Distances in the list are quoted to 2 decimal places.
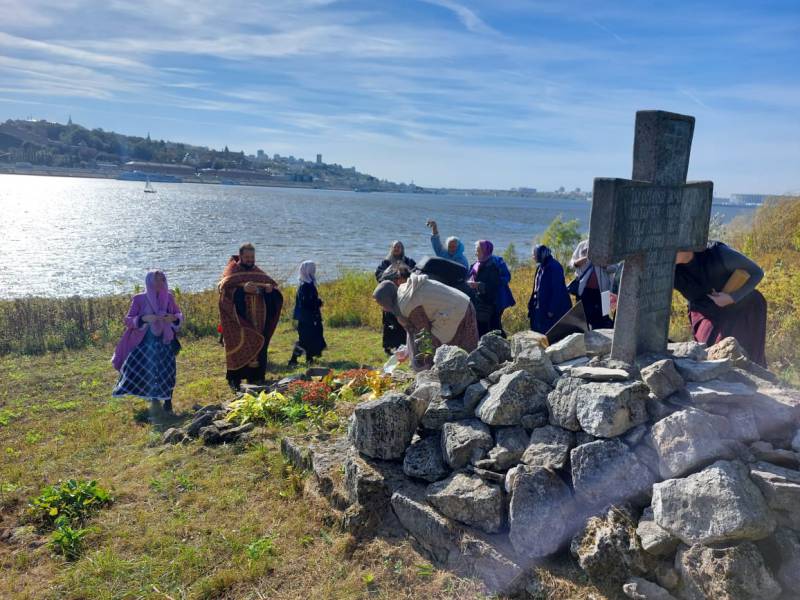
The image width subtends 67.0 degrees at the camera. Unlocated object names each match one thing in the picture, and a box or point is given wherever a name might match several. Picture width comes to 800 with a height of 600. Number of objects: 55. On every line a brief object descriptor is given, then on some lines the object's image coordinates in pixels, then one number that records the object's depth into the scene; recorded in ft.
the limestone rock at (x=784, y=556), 8.50
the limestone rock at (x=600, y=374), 11.07
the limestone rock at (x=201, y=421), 19.07
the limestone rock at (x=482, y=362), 13.75
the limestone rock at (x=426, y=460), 12.38
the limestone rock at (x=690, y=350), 12.39
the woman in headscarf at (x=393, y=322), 31.48
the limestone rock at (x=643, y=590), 9.09
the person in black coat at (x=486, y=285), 26.63
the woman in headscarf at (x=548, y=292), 23.75
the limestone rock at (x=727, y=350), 12.44
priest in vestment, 27.27
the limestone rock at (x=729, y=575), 8.38
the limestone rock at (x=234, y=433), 18.34
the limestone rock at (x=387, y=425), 13.24
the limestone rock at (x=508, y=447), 11.43
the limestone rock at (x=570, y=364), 12.87
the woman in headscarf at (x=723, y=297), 14.74
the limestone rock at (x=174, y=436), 19.04
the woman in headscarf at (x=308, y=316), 31.78
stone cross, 11.31
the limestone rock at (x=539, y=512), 10.28
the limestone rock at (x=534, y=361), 12.65
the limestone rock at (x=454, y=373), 13.52
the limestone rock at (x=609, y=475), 10.05
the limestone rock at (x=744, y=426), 10.09
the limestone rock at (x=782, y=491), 8.86
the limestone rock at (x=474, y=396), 13.00
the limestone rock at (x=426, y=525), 11.31
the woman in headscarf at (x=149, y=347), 23.40
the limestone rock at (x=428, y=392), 13.96
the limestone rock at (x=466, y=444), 11.97
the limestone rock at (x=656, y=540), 9.26
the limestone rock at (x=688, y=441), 9.49
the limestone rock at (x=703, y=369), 11.31
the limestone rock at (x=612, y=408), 10.33
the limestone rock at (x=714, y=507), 8.57
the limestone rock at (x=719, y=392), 10.51
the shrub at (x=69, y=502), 14.53
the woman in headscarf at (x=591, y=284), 21.75
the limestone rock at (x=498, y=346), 14.43
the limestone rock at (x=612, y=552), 9.46
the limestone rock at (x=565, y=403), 11.02
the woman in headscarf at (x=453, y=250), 29.86
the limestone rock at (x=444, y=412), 13.01
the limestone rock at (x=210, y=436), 18.22
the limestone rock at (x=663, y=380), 10.96
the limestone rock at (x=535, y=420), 11.74
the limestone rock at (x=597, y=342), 13.73
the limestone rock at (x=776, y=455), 9.63
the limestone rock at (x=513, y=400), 11.97
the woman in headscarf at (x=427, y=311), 18.33
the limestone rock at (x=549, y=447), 10.84
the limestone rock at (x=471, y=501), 11.00
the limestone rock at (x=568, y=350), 13.56
